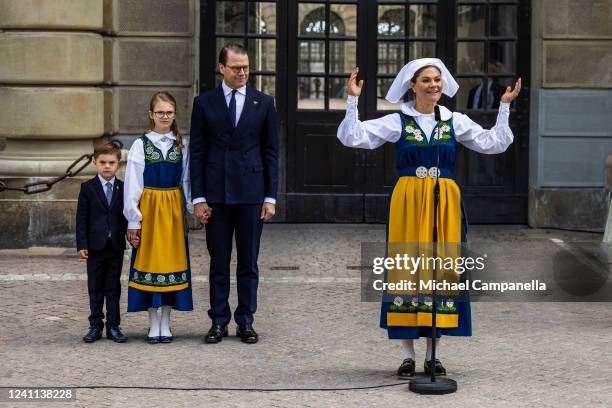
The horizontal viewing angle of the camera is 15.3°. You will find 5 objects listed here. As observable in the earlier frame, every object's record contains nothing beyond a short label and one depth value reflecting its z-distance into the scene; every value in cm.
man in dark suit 1480
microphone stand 1232
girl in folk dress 1477
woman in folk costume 1287
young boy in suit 1490
